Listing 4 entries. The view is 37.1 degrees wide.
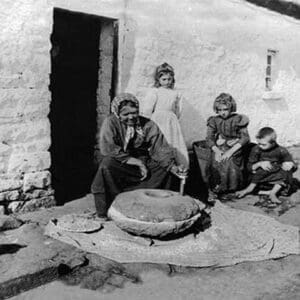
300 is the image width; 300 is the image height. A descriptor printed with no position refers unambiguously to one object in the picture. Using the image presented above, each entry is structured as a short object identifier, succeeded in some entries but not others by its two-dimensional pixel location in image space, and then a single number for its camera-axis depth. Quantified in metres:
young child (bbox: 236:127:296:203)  6.01
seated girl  6.02
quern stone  4.15
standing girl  5.90
